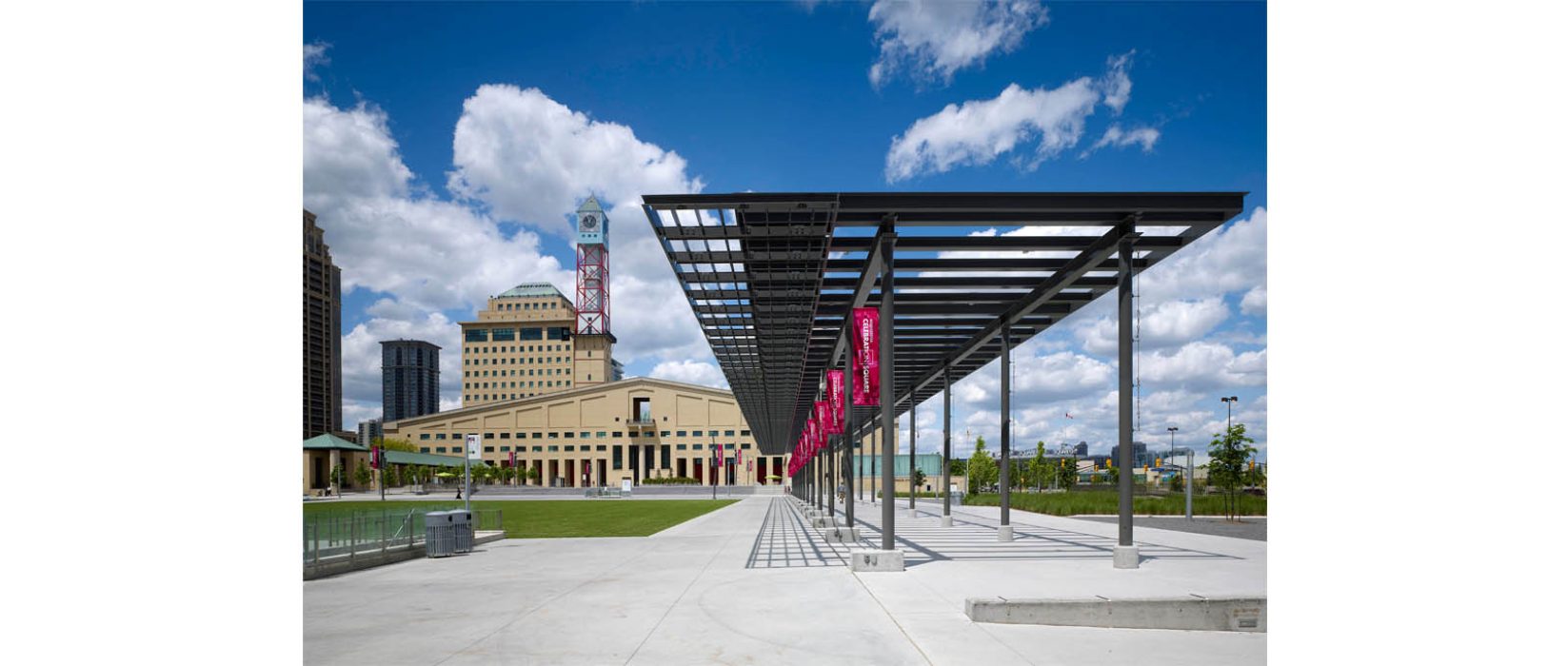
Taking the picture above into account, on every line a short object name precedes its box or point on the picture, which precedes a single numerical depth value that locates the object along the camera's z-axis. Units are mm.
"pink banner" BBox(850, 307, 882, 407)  16406
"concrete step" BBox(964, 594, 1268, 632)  9625
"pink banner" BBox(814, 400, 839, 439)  23516
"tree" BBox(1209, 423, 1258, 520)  34938
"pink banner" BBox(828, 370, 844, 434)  22656
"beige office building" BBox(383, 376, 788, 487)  129375
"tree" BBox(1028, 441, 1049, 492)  84438
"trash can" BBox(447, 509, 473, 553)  21047
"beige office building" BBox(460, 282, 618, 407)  175000
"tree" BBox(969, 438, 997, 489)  91000
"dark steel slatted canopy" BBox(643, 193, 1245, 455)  14969
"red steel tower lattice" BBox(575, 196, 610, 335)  157612
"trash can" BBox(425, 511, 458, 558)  20469
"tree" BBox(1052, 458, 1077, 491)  98188
